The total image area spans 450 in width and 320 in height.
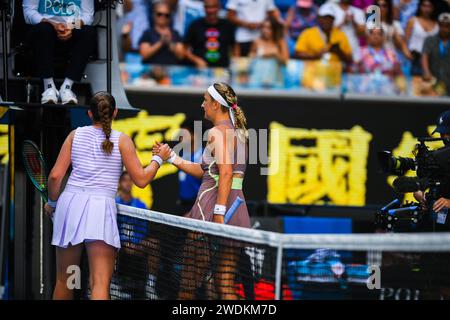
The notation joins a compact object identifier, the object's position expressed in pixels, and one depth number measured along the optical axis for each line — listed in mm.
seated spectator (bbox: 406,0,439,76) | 14445
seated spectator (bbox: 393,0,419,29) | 14711
